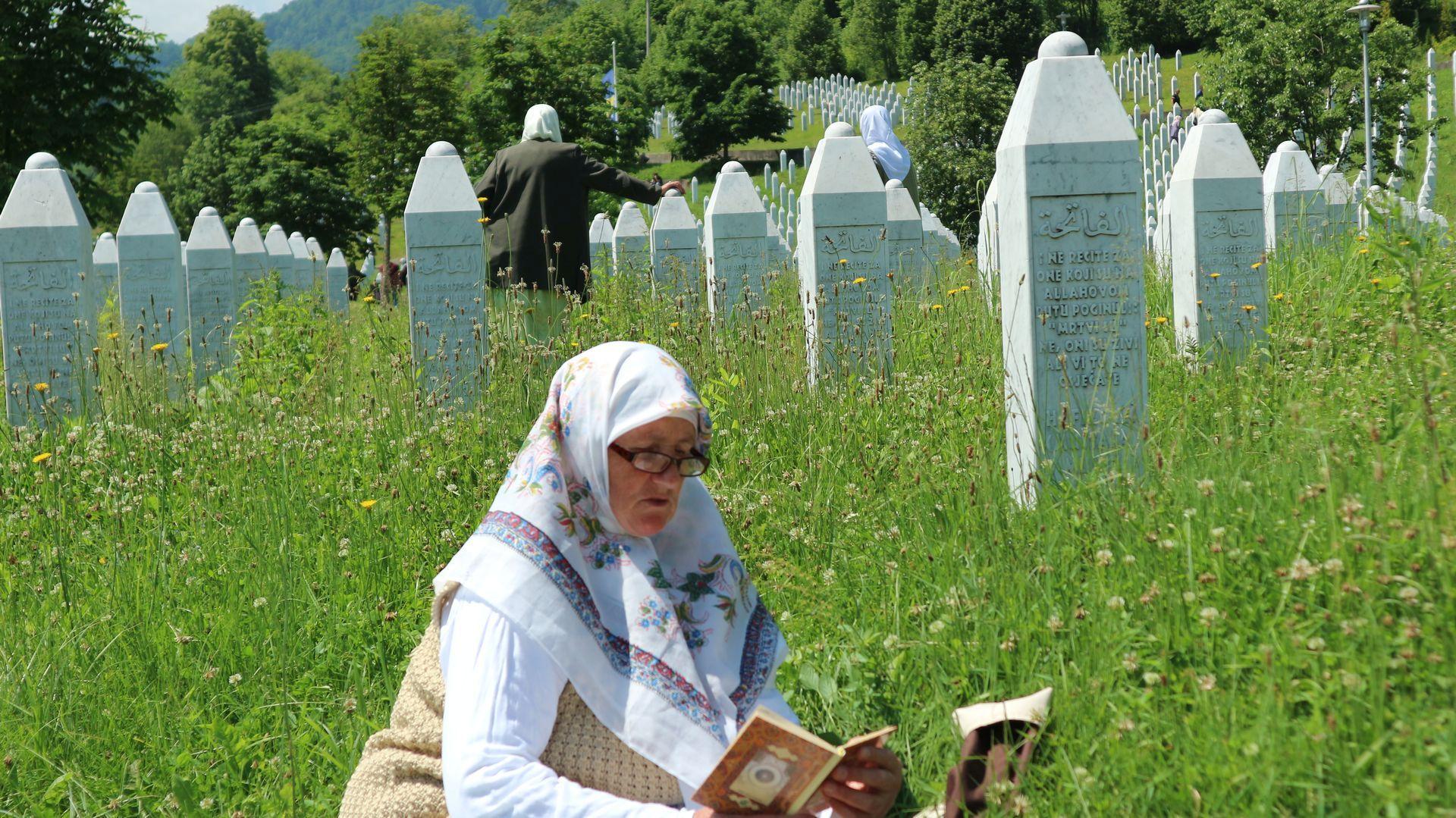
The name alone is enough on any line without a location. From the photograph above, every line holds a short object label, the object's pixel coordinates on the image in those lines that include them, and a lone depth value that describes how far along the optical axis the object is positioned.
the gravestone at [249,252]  16.77
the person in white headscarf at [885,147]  13.59
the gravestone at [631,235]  12.44
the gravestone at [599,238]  13.15
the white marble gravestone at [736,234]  10.48
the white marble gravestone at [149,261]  11.54
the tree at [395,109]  50.40
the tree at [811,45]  86.62
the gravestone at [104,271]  12.02
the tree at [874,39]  83.69
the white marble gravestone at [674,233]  12.44
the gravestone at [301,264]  21.64
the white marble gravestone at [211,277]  13.52
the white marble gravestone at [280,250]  20.09
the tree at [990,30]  69.44
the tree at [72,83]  26.39
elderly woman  2.58
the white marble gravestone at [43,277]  9.48
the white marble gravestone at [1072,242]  4.86
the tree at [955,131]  25.97
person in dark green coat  9.01
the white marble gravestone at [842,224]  8.17
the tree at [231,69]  95.69
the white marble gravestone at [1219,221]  7.80
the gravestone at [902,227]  11.82
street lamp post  19.84
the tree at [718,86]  64.69
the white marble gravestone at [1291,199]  8.96
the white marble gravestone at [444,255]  8.25
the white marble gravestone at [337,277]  26.88
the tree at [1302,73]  25.16
